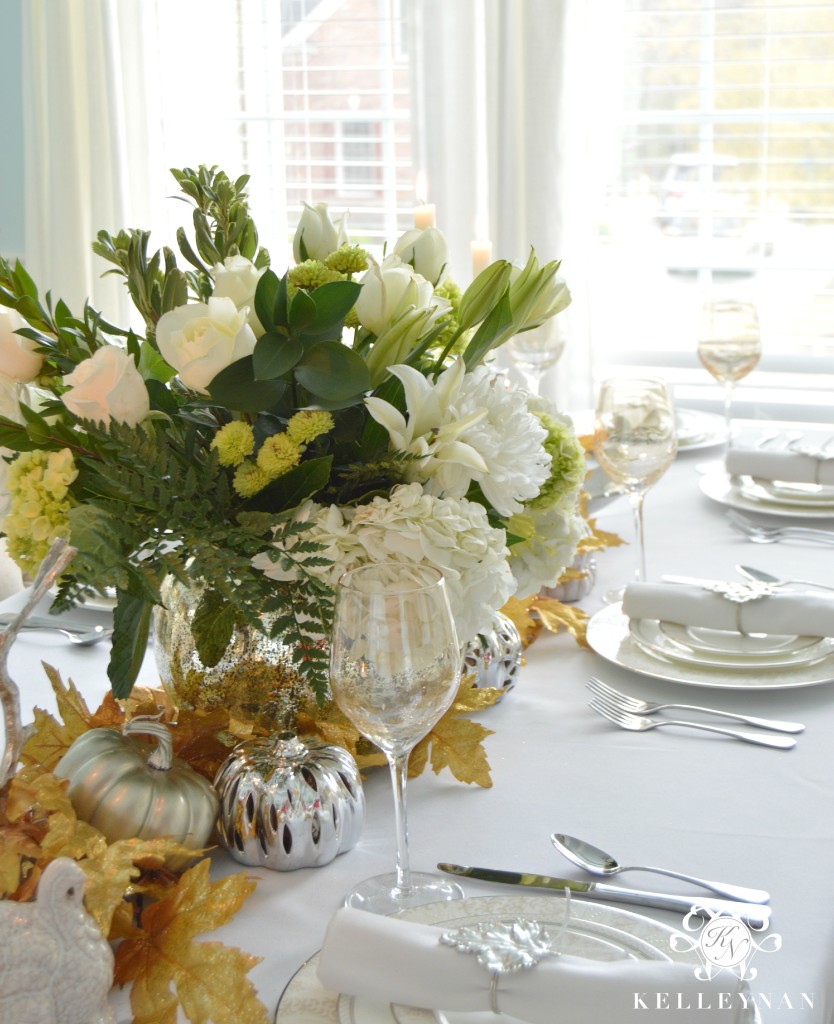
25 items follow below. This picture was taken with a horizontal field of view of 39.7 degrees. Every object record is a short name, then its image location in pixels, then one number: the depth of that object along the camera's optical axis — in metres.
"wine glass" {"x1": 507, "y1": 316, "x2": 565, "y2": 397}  1.85
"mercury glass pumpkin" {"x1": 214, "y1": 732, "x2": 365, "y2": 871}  0.80
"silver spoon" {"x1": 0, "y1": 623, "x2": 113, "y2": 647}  1.20
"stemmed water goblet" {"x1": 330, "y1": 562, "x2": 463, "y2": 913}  0.69
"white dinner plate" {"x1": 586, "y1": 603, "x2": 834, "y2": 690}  1.06
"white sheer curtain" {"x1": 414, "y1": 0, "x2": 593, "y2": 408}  3.00
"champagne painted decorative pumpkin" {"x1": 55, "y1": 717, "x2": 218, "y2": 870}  0.77
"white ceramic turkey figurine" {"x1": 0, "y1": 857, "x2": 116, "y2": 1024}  0.59
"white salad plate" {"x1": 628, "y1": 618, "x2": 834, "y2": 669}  1.10
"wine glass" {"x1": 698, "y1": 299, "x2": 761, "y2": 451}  1.74
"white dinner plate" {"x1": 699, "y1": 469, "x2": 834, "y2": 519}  1.56
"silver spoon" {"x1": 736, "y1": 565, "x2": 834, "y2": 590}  1.31
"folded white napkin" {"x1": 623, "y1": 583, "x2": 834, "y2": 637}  1.12
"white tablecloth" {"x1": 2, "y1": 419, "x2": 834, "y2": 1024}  0.74
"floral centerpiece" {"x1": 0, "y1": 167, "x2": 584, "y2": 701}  0.78
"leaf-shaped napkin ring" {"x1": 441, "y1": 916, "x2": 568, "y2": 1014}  0.63
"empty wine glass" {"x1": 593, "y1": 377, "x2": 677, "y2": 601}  1.27
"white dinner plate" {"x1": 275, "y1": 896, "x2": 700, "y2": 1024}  0.64
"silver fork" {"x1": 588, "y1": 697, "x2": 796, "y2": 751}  0.97
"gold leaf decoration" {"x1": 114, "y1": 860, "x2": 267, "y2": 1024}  0.65
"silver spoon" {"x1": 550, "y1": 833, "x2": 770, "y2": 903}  0.76
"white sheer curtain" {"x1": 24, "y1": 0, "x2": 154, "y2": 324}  3.39
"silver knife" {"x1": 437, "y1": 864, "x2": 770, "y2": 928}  0.74
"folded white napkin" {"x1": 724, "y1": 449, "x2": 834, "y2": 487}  1.61
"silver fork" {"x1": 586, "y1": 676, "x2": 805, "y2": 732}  1.00
